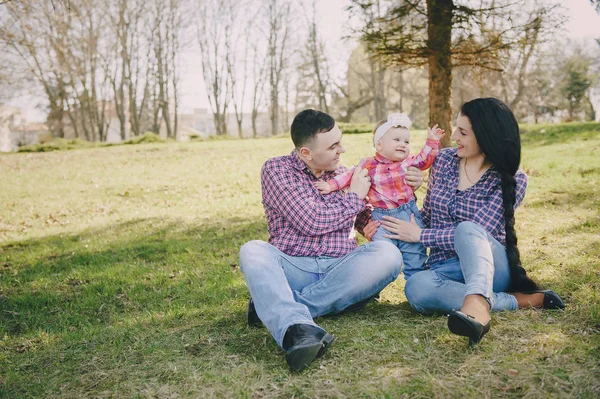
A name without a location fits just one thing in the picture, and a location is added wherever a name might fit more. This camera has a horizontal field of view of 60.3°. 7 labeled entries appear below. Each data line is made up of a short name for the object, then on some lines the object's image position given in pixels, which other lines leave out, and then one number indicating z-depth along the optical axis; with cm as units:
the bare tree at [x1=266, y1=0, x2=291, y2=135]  3491
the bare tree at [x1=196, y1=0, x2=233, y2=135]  3531
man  297
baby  345
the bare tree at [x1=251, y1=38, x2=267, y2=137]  3688
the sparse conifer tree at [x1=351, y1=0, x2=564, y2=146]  722
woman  302
